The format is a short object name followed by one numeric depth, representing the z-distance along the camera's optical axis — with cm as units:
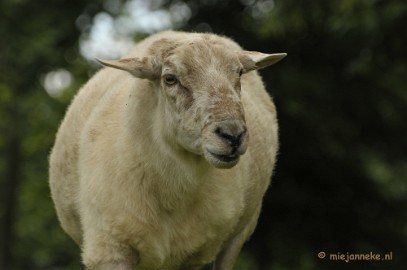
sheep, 1516
